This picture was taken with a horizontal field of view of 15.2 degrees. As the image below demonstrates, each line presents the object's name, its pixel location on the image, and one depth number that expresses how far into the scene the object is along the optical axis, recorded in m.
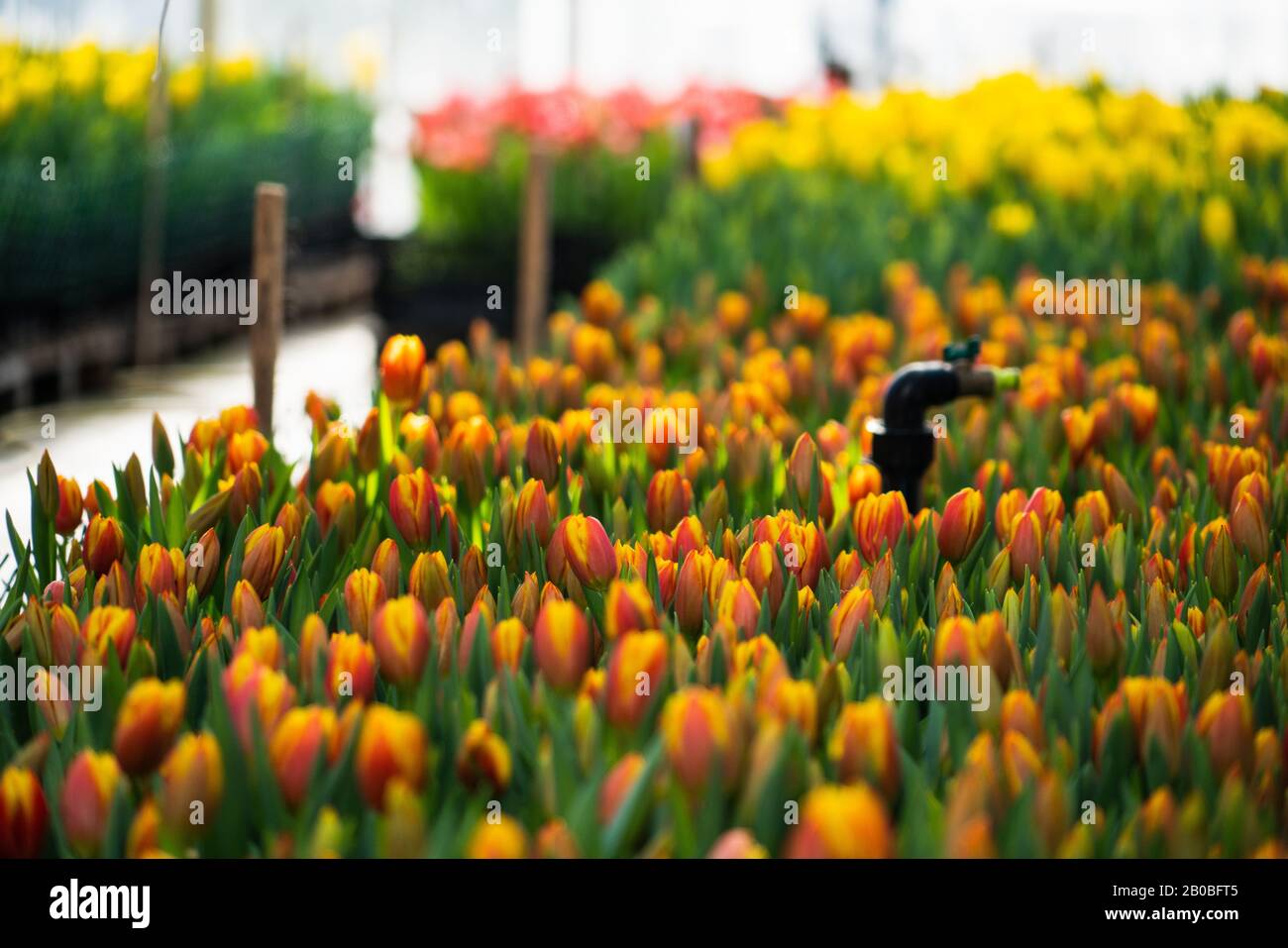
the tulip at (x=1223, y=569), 3.62
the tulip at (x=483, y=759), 3.26
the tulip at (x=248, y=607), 3.47
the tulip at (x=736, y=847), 3.14
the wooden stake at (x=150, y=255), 7.99
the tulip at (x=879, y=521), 3.69
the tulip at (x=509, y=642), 3.39
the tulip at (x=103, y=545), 3.61
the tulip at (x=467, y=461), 3.84
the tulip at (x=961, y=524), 3.65
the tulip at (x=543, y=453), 3.86
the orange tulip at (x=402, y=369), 3.97
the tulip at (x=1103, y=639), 3.41
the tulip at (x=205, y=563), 3.59
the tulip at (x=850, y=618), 3.44
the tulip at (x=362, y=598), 3.46
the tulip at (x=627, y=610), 3.38
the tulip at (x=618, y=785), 3.19
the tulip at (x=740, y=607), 3.45
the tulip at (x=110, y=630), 3.39
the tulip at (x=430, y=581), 3.52
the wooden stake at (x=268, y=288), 4.15
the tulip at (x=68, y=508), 3.74
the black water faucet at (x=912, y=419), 4.03
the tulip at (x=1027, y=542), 3.62
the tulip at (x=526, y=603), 3.49
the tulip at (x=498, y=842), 3.14
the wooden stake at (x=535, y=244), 6.69
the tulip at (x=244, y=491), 3.74
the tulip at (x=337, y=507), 3.72
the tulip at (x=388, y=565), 3.55
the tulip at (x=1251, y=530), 3.68
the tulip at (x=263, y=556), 3.56
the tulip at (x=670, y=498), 3.76
